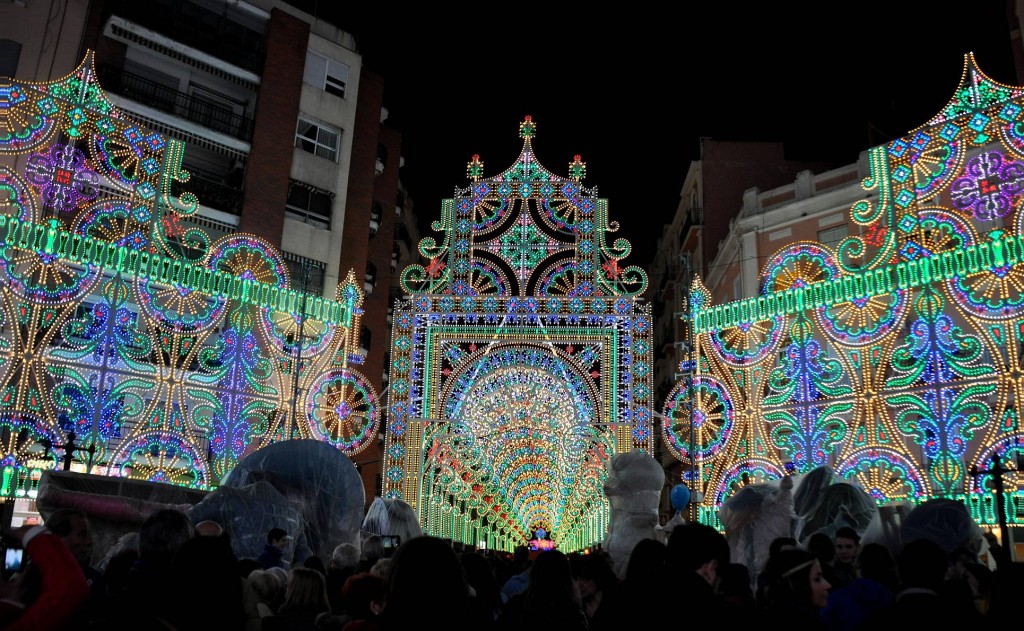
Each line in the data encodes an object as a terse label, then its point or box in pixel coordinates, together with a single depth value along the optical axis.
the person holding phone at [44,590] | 3.72
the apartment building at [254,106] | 28.09
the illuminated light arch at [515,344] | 18.19
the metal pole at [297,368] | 17.14
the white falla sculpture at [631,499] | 15.42
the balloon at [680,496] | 16.09
